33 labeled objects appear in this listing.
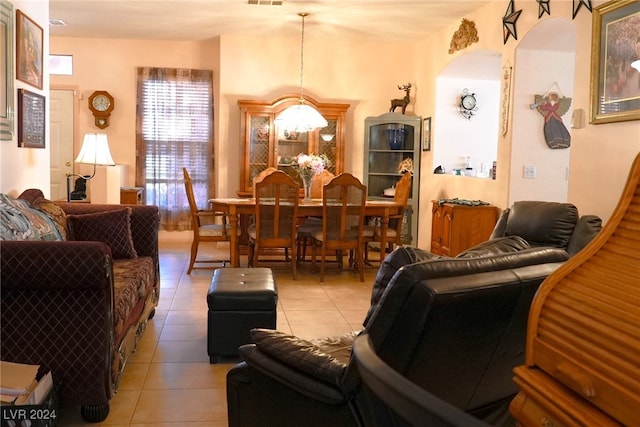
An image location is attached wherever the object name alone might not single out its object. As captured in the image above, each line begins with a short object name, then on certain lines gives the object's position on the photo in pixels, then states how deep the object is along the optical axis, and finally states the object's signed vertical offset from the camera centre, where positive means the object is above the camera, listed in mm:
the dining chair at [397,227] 6121 -507
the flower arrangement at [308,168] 6277 +92
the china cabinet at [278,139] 7582 +488
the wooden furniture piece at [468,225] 5691 -425
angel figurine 5328 +603
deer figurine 7766 +1010
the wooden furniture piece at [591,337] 1071 -302
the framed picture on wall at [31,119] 4035 +366
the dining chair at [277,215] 5539 -379
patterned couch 2420 -618
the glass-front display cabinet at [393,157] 7680 +290
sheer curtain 7945 +500
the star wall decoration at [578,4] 4180 +1280
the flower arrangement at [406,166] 7668 +169
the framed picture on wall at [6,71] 3736 +632
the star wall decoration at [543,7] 4707 +1402
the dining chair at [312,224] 6281 -521
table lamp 5211 +182
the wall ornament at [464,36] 6152 +1540
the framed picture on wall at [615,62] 3676 +792
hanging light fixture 6664 +666
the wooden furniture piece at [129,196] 7332 -290
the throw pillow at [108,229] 3994 -387
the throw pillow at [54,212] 3748 -267
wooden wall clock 7820 +885
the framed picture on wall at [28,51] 3992 +850
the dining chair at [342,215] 5629 -370
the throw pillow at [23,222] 2985 -285
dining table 5828 -340
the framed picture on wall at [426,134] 7379 +576
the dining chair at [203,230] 5996 -578
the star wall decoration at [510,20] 5266 +1451
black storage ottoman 3445 -820
